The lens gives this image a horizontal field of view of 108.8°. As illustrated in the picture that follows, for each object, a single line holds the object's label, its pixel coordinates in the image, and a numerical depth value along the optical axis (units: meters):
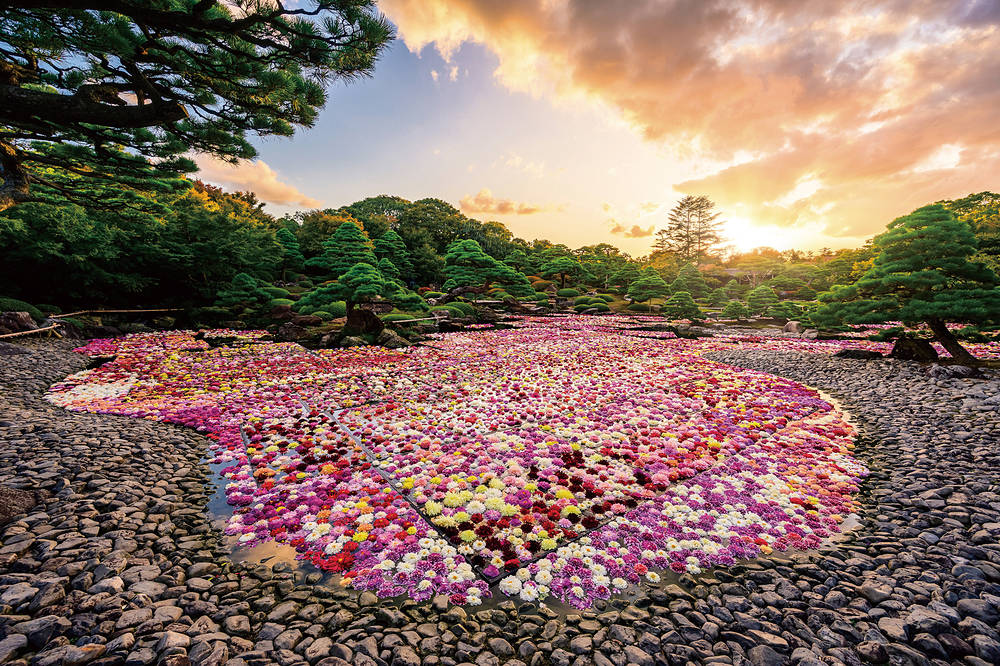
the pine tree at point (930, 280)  9.95
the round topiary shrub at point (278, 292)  27.73
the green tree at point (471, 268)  31.25
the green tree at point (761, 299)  31.84
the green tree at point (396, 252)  38.19
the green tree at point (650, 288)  38.10
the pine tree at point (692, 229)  75.04
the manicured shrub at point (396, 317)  23.39
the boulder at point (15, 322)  14.38
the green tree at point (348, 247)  20.91
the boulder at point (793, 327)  25.41
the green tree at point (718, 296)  45.34
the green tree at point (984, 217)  15.02
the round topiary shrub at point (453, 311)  27.47
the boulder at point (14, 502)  3.82
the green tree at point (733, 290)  46.25
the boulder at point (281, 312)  24.72
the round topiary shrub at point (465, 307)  28.40
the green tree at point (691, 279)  39.58
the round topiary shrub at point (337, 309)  23.06
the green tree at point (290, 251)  37.28
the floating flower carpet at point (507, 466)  3.83
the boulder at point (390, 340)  17.14
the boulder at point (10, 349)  12.24
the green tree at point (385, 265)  22.04
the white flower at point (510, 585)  3.39
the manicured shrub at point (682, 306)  27.06
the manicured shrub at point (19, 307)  15.70
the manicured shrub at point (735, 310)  30.80
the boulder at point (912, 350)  11.41
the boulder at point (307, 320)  22.23
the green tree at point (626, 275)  48.84
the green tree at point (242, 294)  22.64
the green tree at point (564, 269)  45.91
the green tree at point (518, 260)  52.47
